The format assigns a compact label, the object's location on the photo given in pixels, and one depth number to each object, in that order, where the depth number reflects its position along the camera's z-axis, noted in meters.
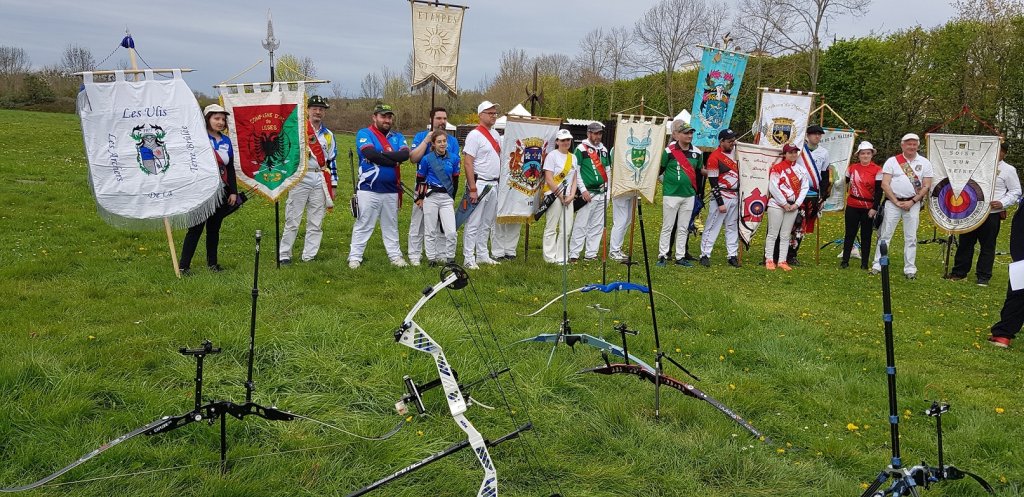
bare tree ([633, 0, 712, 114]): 28.45
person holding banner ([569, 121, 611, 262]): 10.05
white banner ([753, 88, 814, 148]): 10.83
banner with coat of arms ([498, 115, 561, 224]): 9.38
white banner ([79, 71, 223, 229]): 7.33
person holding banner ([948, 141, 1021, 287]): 9.59
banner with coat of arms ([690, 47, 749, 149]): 10.80
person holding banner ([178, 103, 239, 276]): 8.00
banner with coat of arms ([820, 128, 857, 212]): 11.48
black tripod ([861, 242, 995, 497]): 2.81
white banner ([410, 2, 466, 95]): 9.19
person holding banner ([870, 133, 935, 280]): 9.68
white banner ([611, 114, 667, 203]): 9.63
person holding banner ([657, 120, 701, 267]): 10.06
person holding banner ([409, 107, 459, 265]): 8.65
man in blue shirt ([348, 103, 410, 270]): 8.49
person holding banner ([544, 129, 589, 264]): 9.62
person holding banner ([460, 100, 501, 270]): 9.20
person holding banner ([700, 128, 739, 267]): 10.23
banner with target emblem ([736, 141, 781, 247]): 10.16
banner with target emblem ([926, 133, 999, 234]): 9.38
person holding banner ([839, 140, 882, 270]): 10.20
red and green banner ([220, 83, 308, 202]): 7.93
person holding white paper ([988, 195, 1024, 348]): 6.53
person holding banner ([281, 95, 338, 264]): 8.66
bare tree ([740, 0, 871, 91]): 20.52
